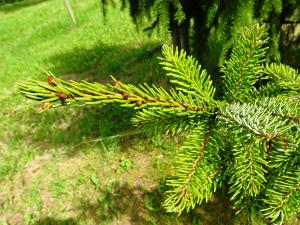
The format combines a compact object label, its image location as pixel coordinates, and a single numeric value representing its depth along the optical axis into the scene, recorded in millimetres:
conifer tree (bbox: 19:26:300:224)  230
